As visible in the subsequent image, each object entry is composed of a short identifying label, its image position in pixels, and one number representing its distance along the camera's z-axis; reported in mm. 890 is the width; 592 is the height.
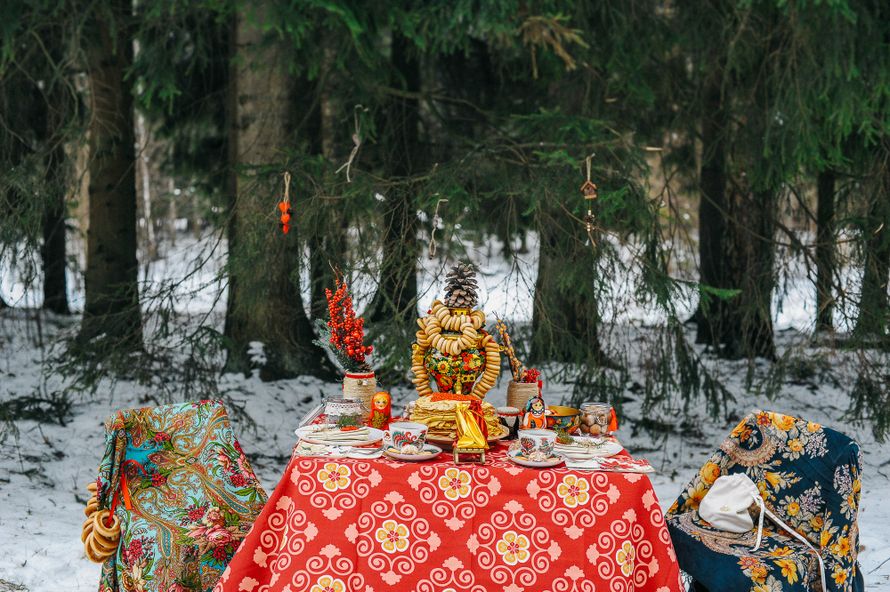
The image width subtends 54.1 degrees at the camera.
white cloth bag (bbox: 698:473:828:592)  3307
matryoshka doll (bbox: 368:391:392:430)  3570
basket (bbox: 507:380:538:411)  3666
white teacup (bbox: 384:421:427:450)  3179
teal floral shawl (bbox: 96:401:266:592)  3229
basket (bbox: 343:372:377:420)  3617
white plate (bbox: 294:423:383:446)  3281
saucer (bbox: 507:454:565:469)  3062
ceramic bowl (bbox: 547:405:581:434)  3465
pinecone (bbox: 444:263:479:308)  3521
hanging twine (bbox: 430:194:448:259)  4281
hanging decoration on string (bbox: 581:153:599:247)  4641
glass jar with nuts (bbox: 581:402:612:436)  3508
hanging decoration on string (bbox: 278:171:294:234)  4539
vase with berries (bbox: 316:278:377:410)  3623
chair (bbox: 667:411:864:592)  3086
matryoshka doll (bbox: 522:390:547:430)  3408
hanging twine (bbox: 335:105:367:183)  5096
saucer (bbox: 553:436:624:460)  3215
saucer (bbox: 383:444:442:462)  3117
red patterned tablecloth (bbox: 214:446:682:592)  2982
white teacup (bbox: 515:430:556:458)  3109
